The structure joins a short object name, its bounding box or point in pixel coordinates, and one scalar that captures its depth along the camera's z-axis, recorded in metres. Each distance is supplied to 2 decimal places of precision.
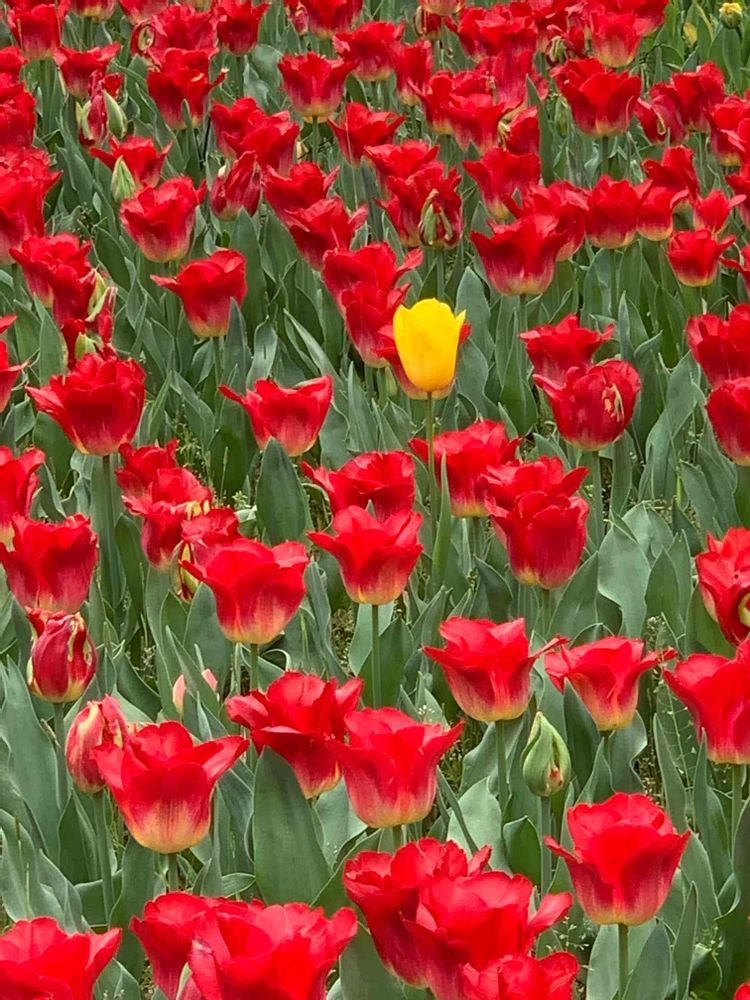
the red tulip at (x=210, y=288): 5.66
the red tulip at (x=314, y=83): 7.80
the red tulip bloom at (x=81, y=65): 8.36
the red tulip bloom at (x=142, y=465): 4.40
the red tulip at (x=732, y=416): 4.58
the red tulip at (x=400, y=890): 2.56
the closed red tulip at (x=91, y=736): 3.27
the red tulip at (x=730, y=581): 3.66
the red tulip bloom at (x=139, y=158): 7.05
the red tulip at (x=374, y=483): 3.97
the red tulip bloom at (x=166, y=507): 4.15
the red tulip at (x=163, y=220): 6.26
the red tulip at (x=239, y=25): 8.67
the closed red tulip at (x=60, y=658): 3.48
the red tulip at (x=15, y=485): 4.31
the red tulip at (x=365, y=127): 7.13
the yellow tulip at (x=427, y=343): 4.62
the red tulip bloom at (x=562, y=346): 4.94
